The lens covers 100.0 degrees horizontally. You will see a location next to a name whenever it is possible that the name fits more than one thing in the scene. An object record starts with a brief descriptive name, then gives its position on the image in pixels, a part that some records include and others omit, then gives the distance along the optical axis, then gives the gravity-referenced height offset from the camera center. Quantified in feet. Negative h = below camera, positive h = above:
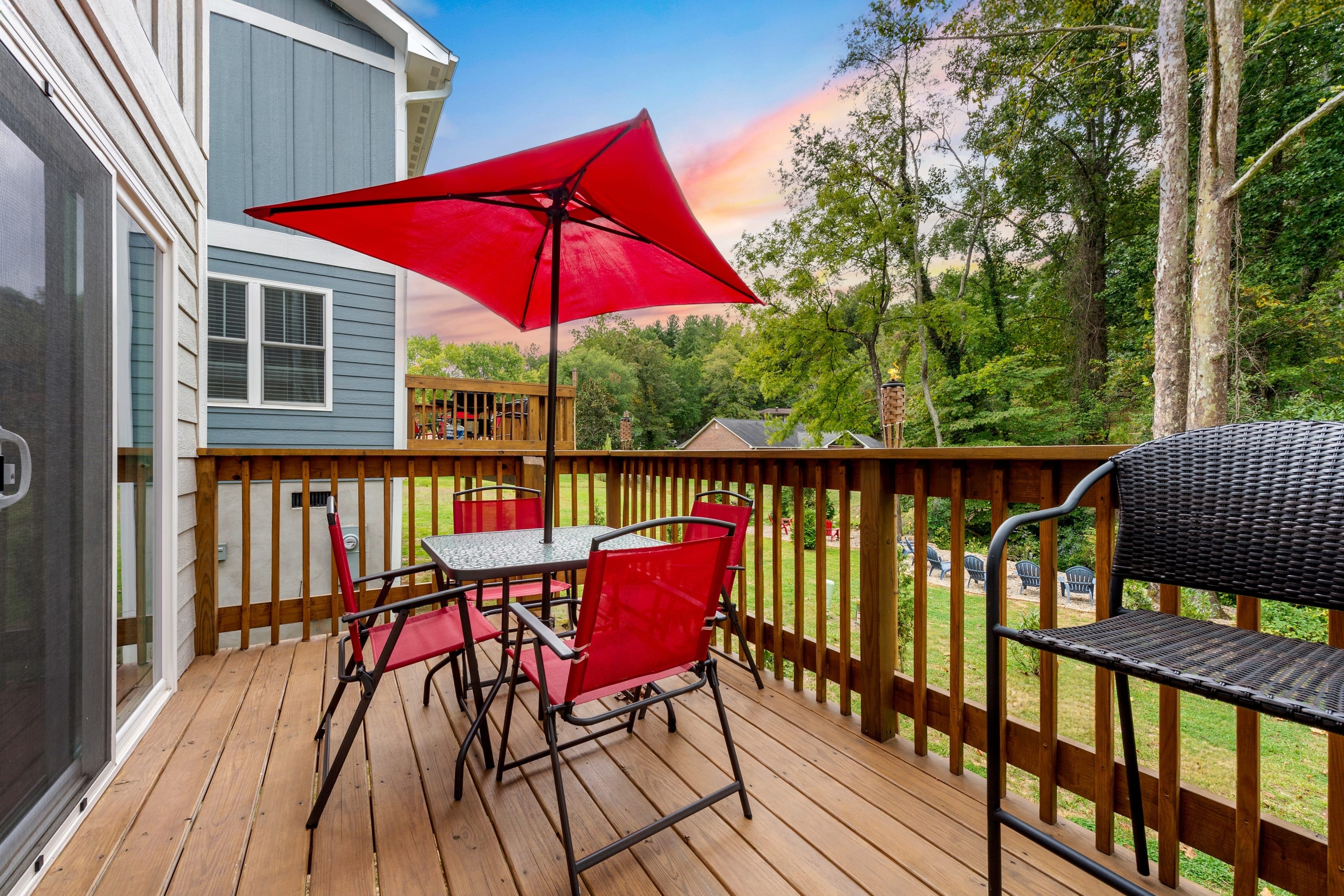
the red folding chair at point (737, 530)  8.61 -1.27
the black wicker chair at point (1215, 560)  3.26 -0.81
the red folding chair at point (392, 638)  5.41 -2.32
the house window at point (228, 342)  19.80 +3.82
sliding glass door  4.55 -0.15
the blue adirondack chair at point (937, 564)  38.37 -8.43
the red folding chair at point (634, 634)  4.76 -1.70
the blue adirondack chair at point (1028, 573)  37.86 -8.56
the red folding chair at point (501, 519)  9.46 -1.27
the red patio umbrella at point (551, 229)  6.39 +3.06
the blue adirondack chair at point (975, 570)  38.73 -8.70
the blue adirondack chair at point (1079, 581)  33.96 -8.31
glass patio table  6.17 -1.36
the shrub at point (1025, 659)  19.30 -7.75
